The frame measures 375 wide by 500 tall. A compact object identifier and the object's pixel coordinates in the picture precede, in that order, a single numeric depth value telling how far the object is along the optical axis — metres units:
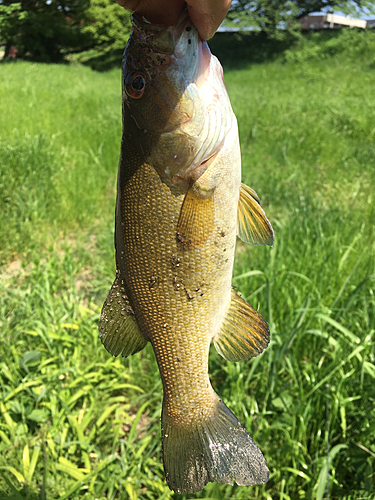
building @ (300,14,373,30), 23.25
